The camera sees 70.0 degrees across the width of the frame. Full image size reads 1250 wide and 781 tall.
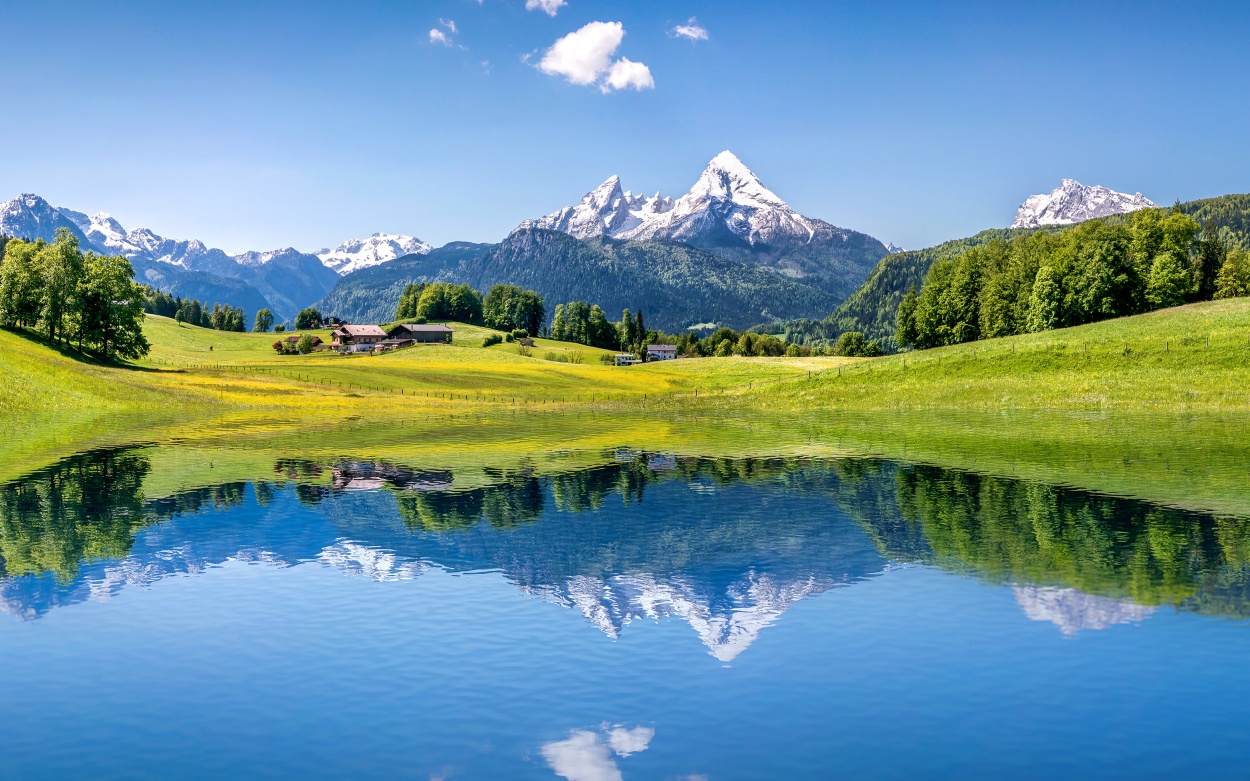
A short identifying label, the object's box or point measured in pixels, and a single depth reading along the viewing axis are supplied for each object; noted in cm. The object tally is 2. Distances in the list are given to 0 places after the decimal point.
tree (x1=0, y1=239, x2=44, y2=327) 12694
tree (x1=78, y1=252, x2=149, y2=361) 12612
